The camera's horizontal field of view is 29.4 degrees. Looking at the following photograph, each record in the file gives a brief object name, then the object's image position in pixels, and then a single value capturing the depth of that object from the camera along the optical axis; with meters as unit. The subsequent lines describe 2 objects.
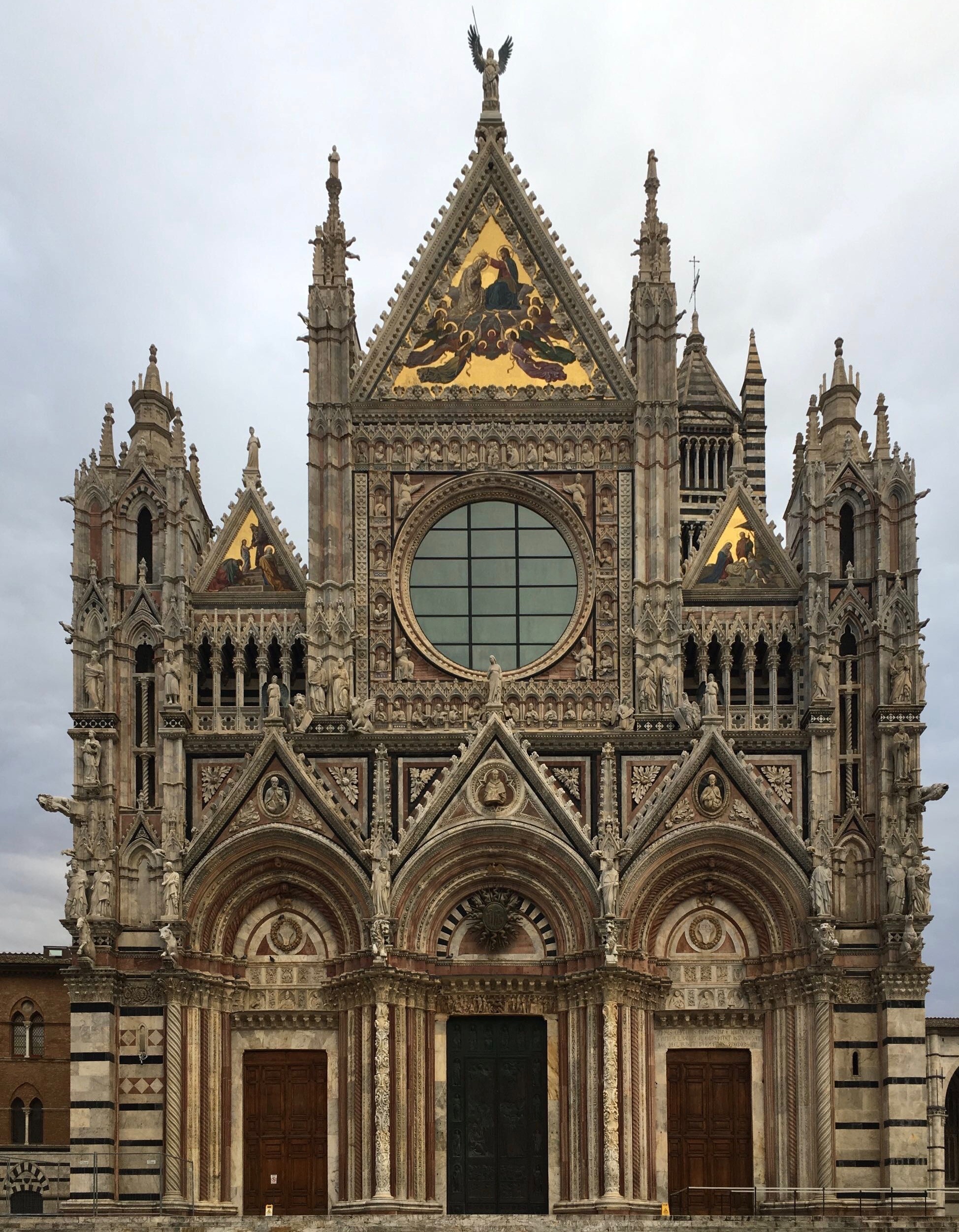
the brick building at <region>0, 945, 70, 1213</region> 42.34
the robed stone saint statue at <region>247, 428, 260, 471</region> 34.62
